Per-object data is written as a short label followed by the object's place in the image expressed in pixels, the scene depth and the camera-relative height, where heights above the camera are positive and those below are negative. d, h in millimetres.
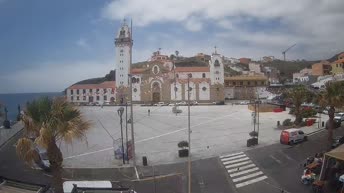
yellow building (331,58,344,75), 100212 +7731
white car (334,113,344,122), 49312 -2702
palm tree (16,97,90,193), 13695 -1068
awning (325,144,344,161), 20612 -3185
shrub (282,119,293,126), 50000 -3480
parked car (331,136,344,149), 32303 -3960
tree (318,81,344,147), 31073 -189
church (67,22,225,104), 113688 +4587
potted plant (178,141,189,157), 32969 -4504
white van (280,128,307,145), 36438 -3853
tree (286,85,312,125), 49094 -247
